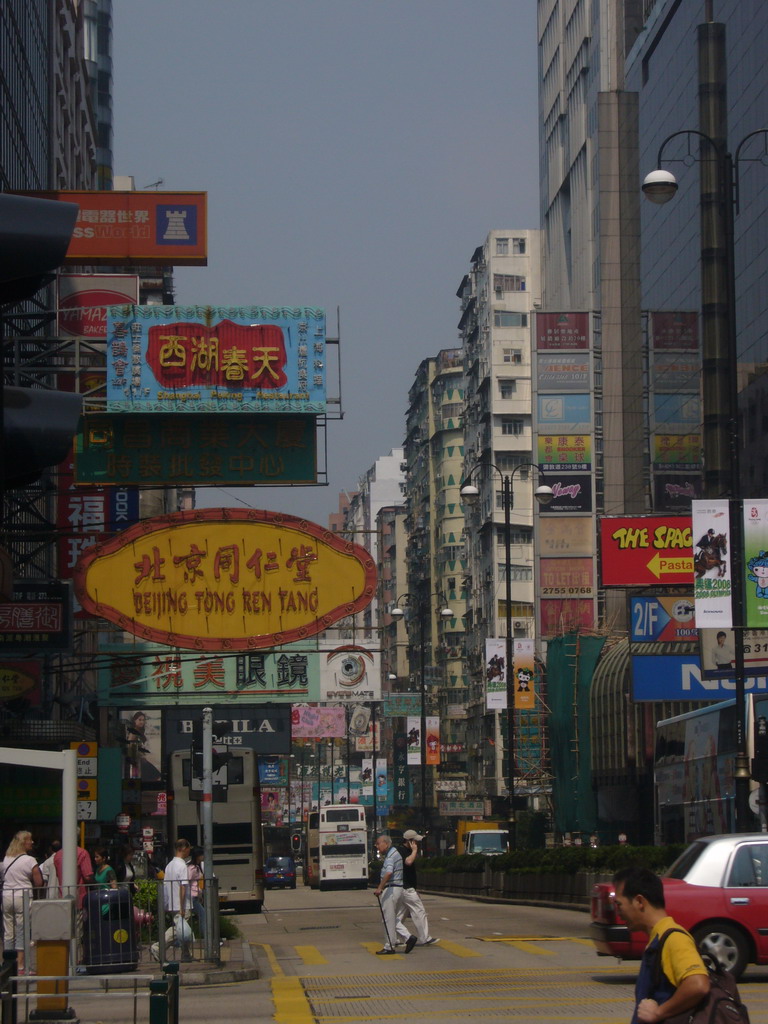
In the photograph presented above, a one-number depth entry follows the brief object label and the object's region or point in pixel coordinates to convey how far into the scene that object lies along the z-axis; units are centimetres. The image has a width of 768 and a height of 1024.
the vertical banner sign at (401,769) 12338
